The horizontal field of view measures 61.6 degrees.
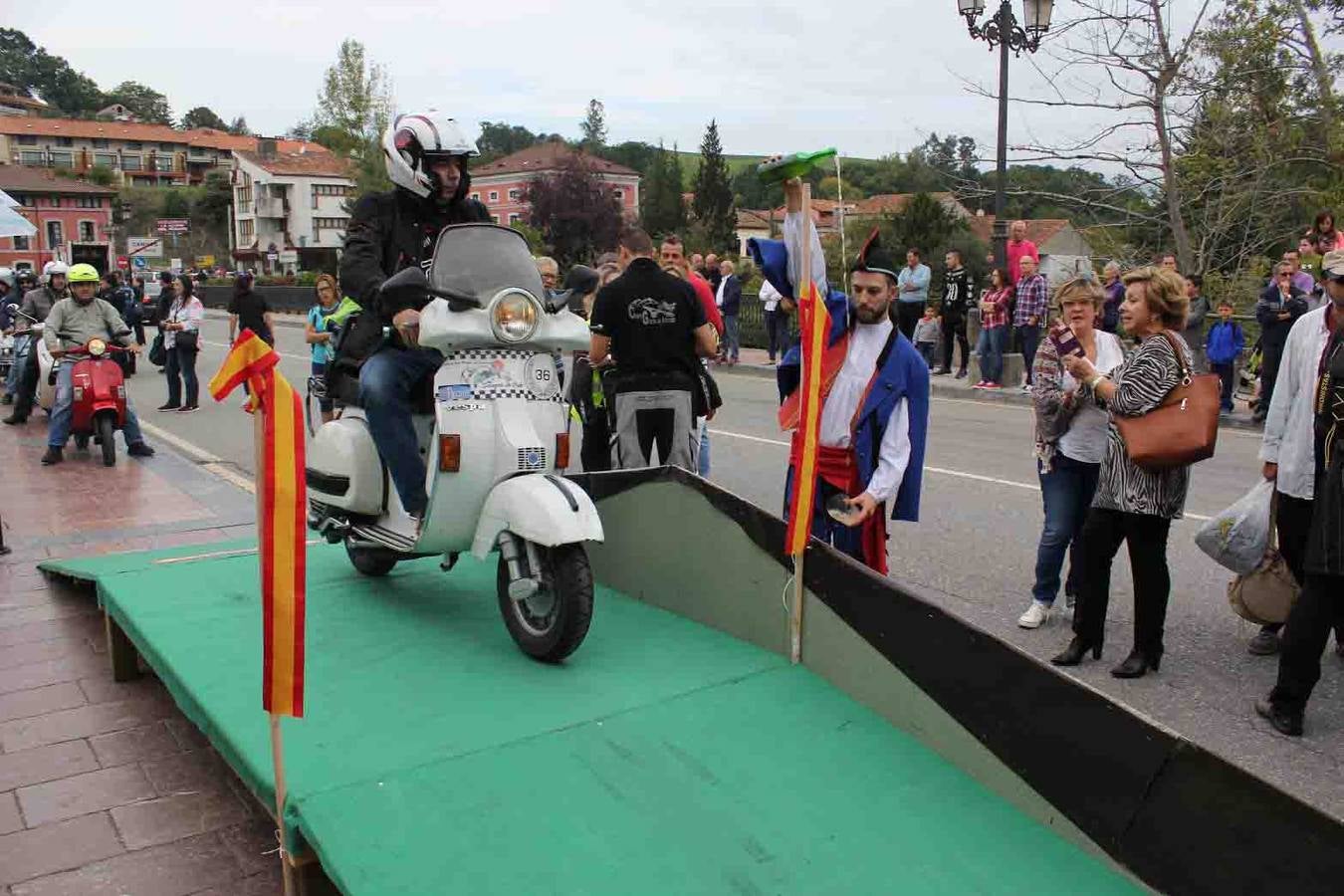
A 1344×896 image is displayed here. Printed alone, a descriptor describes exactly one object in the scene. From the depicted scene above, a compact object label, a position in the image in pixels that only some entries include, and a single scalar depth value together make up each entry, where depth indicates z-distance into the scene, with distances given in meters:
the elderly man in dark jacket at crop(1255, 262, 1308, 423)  11.66
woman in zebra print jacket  4.52
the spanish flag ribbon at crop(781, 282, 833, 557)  3.68
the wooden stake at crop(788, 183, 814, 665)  3.67
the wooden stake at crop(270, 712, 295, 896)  2.79
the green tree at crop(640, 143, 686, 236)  90.81
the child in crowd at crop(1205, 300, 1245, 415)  12.98
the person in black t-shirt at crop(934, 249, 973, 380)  17.08
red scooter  10.09
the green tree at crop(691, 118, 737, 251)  90.94
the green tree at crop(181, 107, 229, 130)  178.12
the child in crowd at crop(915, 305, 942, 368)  18.19
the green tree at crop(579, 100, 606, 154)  144.75
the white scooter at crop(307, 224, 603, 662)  3.90
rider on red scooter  10.12
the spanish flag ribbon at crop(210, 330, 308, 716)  2.75
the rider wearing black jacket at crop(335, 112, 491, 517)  4.49
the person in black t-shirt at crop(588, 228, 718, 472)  6.03
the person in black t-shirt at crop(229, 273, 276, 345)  15.09
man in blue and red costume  4.08
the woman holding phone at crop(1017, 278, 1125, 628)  5.15
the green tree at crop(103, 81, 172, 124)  169.00
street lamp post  15.34
